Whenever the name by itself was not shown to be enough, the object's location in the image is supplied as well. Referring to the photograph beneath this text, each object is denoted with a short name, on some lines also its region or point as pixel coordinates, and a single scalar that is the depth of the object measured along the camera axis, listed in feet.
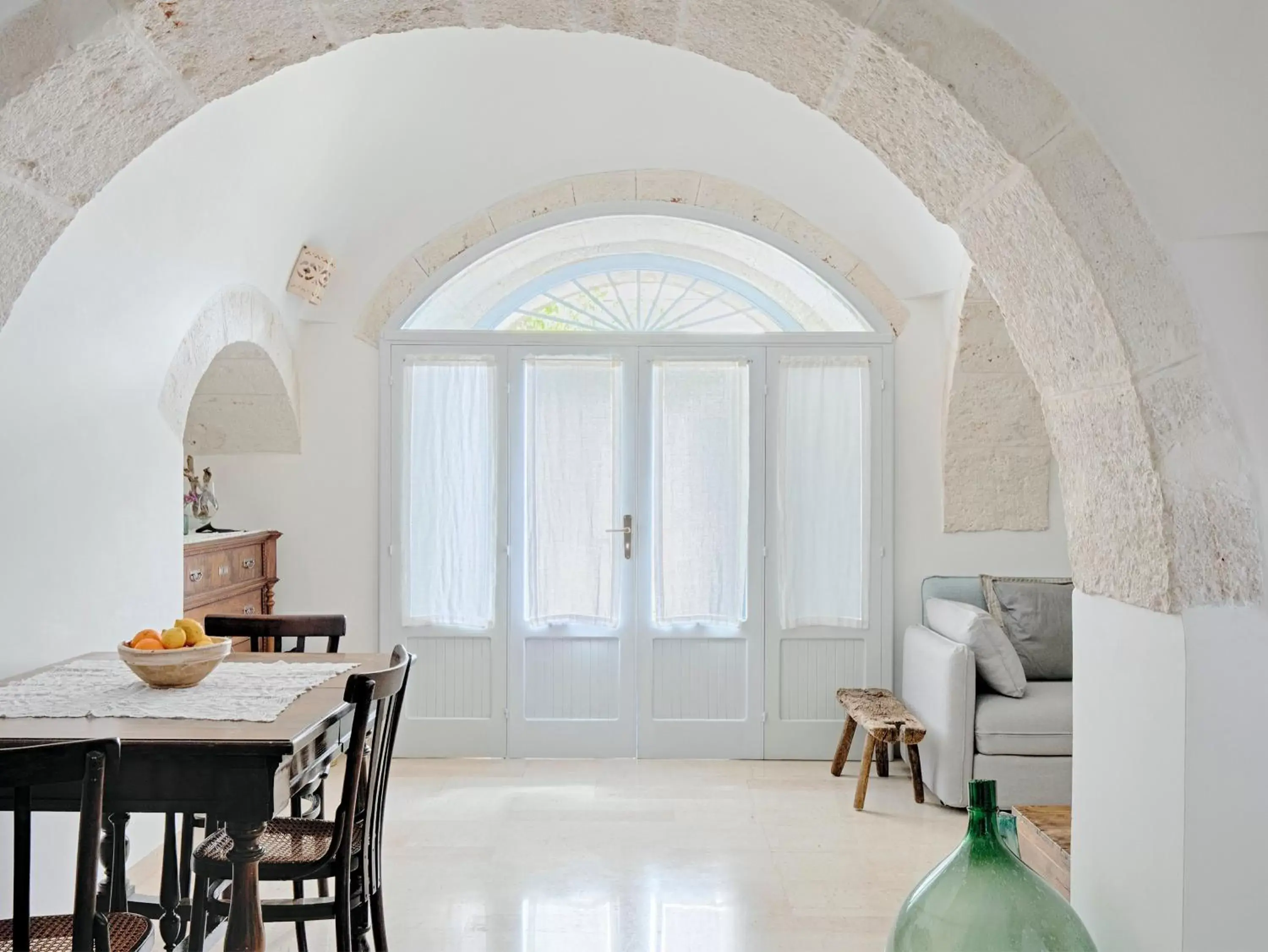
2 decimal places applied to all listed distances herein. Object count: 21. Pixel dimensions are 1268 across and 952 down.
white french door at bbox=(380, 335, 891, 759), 18.10
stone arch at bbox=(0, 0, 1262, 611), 4.71
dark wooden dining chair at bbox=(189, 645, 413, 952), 8.16
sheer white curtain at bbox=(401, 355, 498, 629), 18.10
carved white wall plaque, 16.63
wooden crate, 7.59
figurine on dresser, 15.75
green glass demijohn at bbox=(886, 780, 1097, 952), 4.48
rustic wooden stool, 15.23
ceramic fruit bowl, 8.45
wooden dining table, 7.11
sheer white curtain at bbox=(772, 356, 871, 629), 18.13
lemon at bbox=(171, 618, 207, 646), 8.82
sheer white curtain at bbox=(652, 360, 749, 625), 18.17
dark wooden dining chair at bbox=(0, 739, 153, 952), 5.75
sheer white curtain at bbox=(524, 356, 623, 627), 18.12
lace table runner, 7.86
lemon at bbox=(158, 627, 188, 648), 8.61
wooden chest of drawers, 14.49
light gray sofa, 15.11
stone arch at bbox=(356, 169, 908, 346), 17.71
